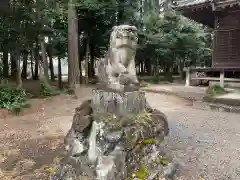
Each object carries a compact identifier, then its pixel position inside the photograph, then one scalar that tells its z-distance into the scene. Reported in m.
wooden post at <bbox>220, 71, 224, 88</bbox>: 9.88
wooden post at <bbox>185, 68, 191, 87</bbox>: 11.91
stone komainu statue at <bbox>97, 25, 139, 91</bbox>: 3.65
